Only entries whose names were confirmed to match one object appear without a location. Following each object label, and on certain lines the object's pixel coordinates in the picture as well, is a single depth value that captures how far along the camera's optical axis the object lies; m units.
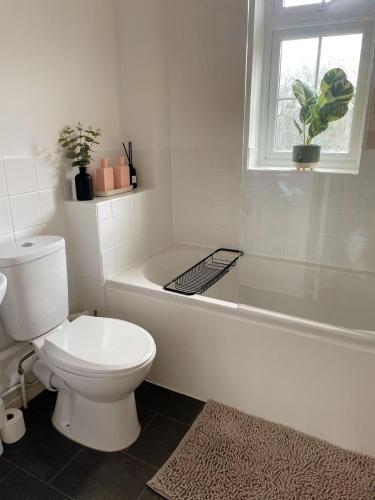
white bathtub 1.57
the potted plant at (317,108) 1.99
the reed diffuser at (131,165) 2.34
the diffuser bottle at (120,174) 2.19
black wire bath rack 1.95
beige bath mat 1.43
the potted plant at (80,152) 1.93
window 1.92
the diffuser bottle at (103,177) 2.06
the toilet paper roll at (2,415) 1.60
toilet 1.50
